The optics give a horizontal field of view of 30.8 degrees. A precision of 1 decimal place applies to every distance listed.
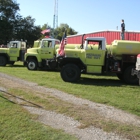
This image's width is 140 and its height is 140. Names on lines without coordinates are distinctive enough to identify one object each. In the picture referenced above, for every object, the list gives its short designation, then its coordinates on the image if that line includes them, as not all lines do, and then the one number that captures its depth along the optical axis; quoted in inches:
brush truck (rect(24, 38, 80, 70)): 727.1
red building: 721.0
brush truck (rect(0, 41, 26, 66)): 855.1
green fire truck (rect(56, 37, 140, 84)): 482.3
